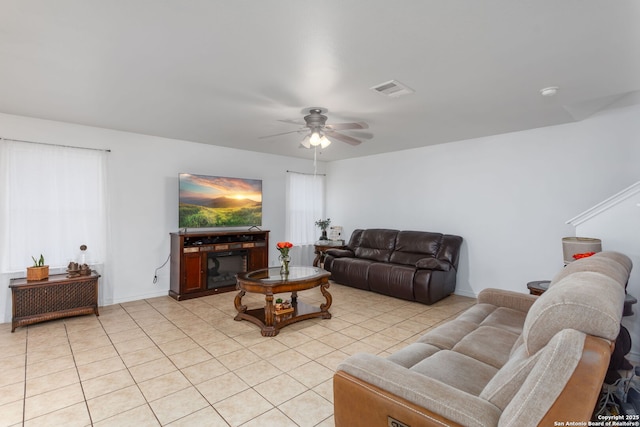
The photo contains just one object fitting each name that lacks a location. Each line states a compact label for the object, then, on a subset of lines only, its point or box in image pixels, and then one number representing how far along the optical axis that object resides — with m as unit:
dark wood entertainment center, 4.66
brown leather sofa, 4.50
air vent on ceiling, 2.77
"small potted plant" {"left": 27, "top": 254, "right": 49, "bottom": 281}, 3.64
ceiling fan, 3.33
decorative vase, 3.96
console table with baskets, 3.48
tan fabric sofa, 0.96
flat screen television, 4.96
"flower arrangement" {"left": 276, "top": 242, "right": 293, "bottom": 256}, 3.95
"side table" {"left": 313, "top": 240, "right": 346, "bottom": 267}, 6.25
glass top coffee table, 3.43
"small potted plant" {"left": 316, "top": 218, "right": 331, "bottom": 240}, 6.81
